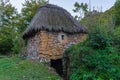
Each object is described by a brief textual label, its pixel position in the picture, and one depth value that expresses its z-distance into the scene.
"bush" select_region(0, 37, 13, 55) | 8.32
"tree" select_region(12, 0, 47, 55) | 8.69
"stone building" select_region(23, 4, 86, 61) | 5.55
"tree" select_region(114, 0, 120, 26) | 6.71
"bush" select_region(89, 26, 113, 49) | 4.02
